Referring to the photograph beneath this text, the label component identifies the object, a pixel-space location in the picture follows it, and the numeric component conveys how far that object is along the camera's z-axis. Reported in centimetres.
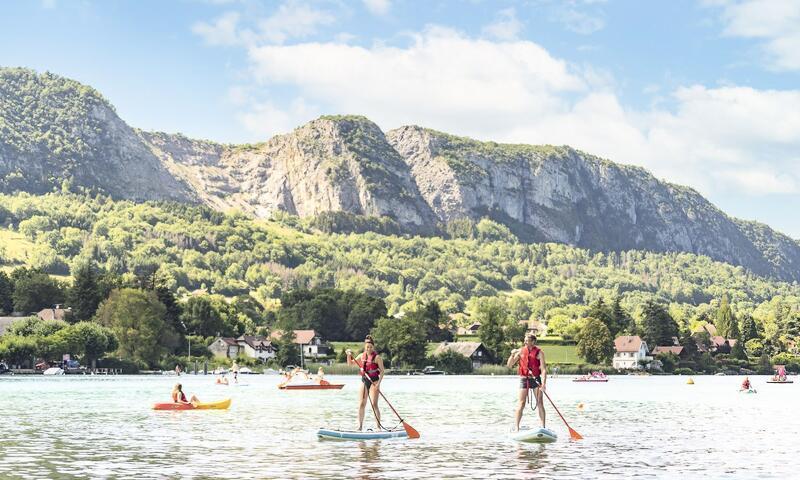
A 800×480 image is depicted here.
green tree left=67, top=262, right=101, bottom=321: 19488
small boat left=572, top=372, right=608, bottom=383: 17161
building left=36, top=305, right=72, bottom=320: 19588
